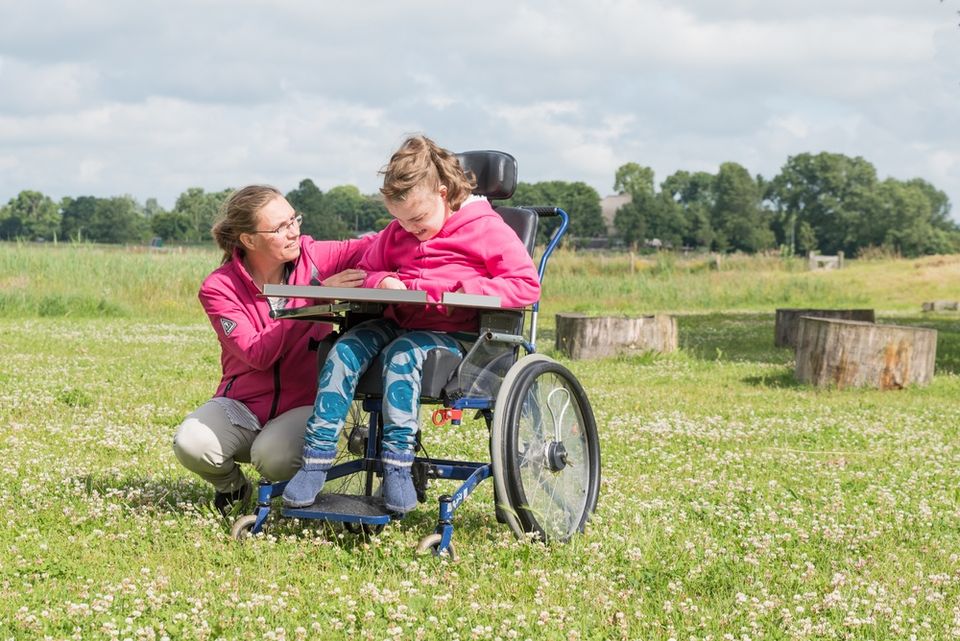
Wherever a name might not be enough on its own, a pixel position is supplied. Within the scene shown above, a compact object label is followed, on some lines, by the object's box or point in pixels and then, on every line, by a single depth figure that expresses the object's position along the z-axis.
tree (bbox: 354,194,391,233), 89.26
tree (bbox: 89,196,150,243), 76.62
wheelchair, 4.52
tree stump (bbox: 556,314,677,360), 14.09
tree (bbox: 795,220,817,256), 117.50
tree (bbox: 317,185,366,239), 66.88
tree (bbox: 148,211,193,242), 120.31
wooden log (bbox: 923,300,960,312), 28.61
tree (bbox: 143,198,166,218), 138.38
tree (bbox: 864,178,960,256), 111.31
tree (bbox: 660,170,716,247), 125.60
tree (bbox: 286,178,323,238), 65.57
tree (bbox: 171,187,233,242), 109.59
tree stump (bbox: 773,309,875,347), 16.56
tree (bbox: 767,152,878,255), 116.19
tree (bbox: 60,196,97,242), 94.94
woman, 4.97
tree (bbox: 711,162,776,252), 122.12
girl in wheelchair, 4.47
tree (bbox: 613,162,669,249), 127.00
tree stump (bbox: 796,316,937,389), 11.37
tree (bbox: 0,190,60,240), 117.44
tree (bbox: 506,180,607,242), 135.12
